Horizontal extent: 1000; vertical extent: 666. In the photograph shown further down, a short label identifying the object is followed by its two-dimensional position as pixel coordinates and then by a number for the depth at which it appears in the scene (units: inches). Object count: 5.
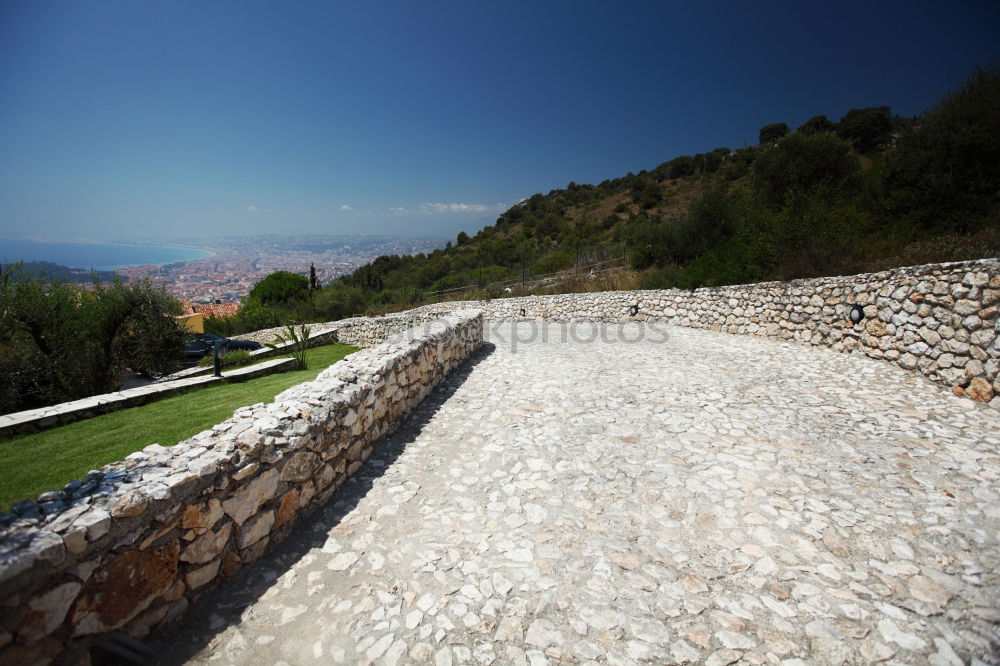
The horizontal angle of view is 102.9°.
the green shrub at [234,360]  521.3
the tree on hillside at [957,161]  337.1
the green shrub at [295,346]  488.1
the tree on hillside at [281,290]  1472.1
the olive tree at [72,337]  371.6
